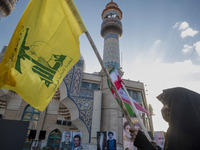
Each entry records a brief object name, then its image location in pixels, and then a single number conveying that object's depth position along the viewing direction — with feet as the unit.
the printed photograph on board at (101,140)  26.11
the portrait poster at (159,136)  41.83
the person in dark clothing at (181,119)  3.33
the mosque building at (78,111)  35.86
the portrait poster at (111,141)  25.99
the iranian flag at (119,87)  13.31
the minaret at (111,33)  54.90
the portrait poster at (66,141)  27.22
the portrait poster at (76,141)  27.07
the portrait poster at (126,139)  34.86
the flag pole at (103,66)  5.04
